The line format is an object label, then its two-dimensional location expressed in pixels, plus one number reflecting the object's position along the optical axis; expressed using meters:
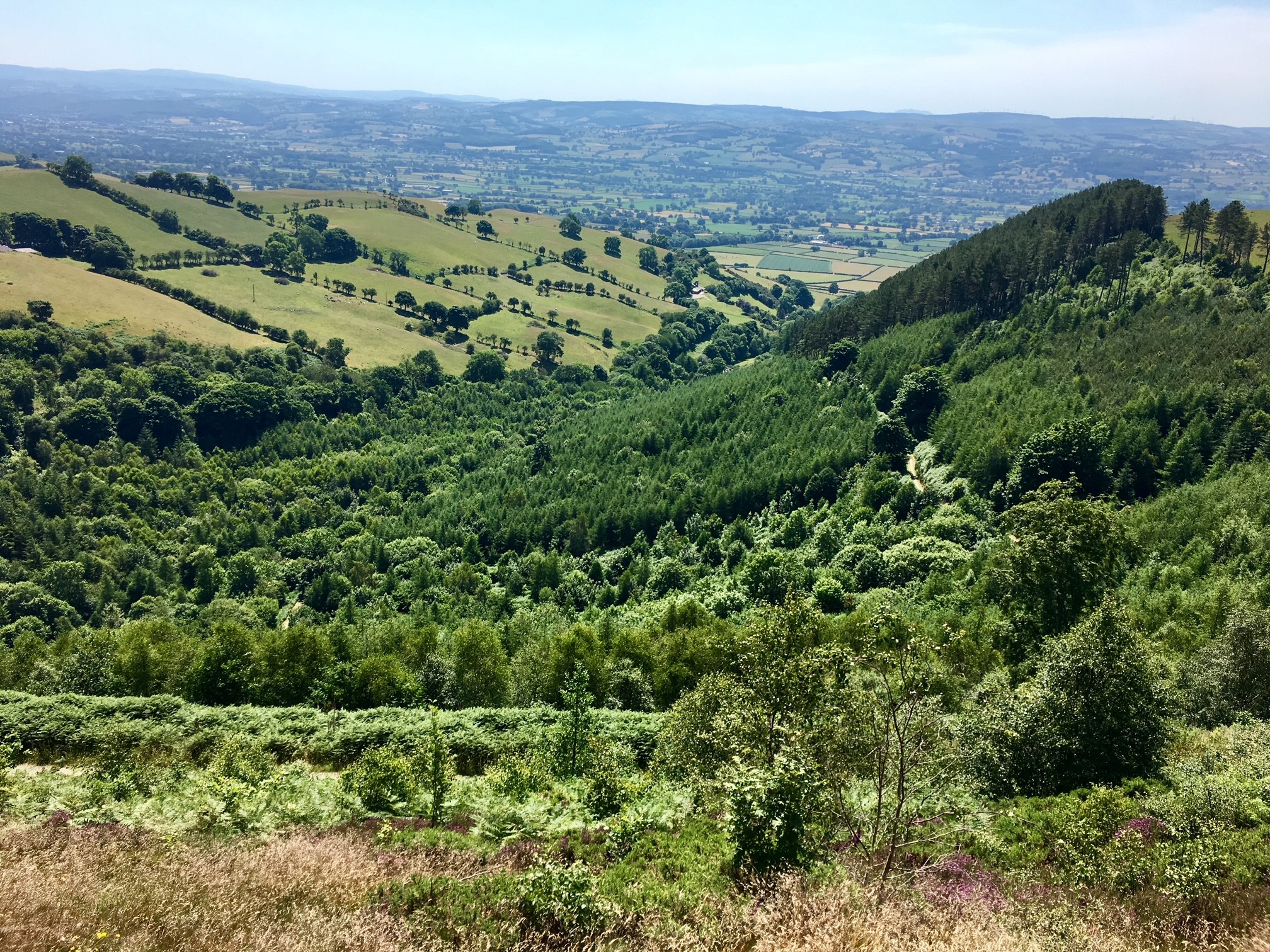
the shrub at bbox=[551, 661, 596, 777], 32.88
